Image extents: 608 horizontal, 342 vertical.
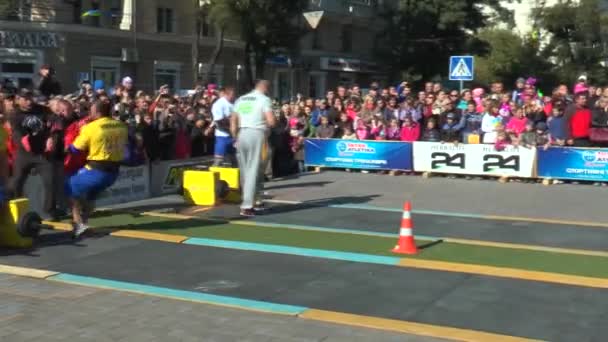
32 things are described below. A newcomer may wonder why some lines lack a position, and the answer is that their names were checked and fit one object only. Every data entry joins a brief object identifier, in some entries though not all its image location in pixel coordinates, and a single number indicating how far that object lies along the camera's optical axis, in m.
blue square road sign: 20.28
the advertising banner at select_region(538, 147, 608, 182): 15.29
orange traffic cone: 8.55
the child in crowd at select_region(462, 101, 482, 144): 16.84
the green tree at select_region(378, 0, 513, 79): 47.56
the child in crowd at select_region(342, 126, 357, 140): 18.25
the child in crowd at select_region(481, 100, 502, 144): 16.58
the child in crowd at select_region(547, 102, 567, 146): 15.88
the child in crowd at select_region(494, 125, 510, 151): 16.11
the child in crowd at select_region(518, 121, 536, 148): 15.91
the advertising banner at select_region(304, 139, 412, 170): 17.28
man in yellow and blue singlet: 9.12
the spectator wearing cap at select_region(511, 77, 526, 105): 18.83
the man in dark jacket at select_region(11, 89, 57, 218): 10.23
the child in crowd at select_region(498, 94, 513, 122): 16.86
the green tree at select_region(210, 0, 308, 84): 36.00
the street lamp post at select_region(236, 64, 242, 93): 43.38
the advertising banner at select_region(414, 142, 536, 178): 15.97
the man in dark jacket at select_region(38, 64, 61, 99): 14.92
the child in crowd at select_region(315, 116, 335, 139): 18.39
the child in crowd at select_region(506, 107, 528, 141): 16.20
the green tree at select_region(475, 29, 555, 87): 51.81
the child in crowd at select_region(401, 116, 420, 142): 17.48
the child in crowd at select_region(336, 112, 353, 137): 18.58
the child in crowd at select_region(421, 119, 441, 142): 17.08
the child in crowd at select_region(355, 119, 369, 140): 18.02
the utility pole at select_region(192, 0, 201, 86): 38.78
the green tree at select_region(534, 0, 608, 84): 50.84
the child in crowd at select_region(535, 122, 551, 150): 15.86
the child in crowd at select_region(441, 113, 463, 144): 16.94
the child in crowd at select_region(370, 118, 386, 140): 17.86
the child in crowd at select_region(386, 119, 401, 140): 17.78
